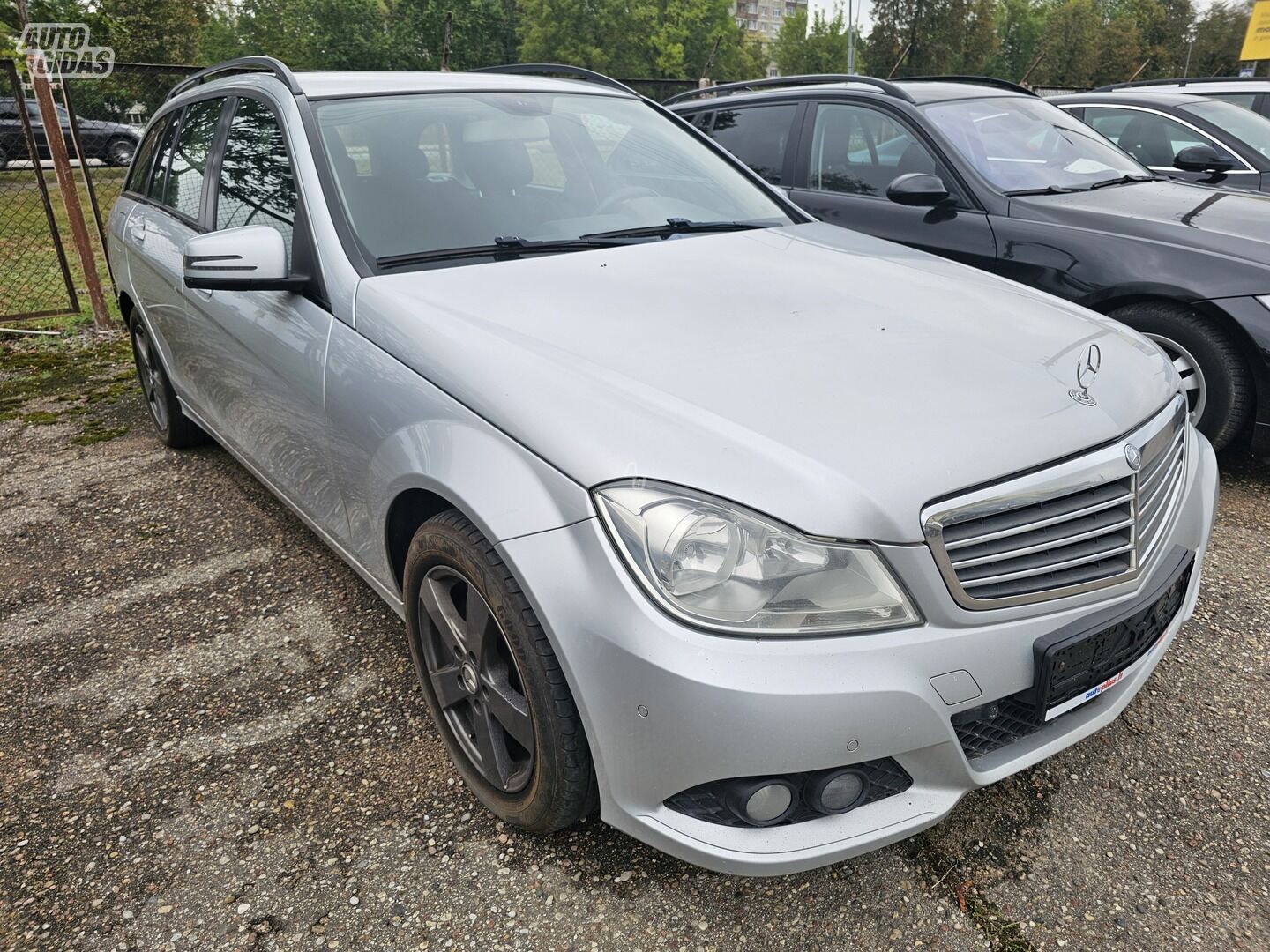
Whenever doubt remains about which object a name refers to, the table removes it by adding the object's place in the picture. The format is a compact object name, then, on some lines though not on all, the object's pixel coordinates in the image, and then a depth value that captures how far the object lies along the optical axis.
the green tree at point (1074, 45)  62.75
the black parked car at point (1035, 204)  3.70
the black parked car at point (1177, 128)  6.35
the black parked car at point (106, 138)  17.41
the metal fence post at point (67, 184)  6.43
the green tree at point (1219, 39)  58.12
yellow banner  17.19
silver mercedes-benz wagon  1.59
